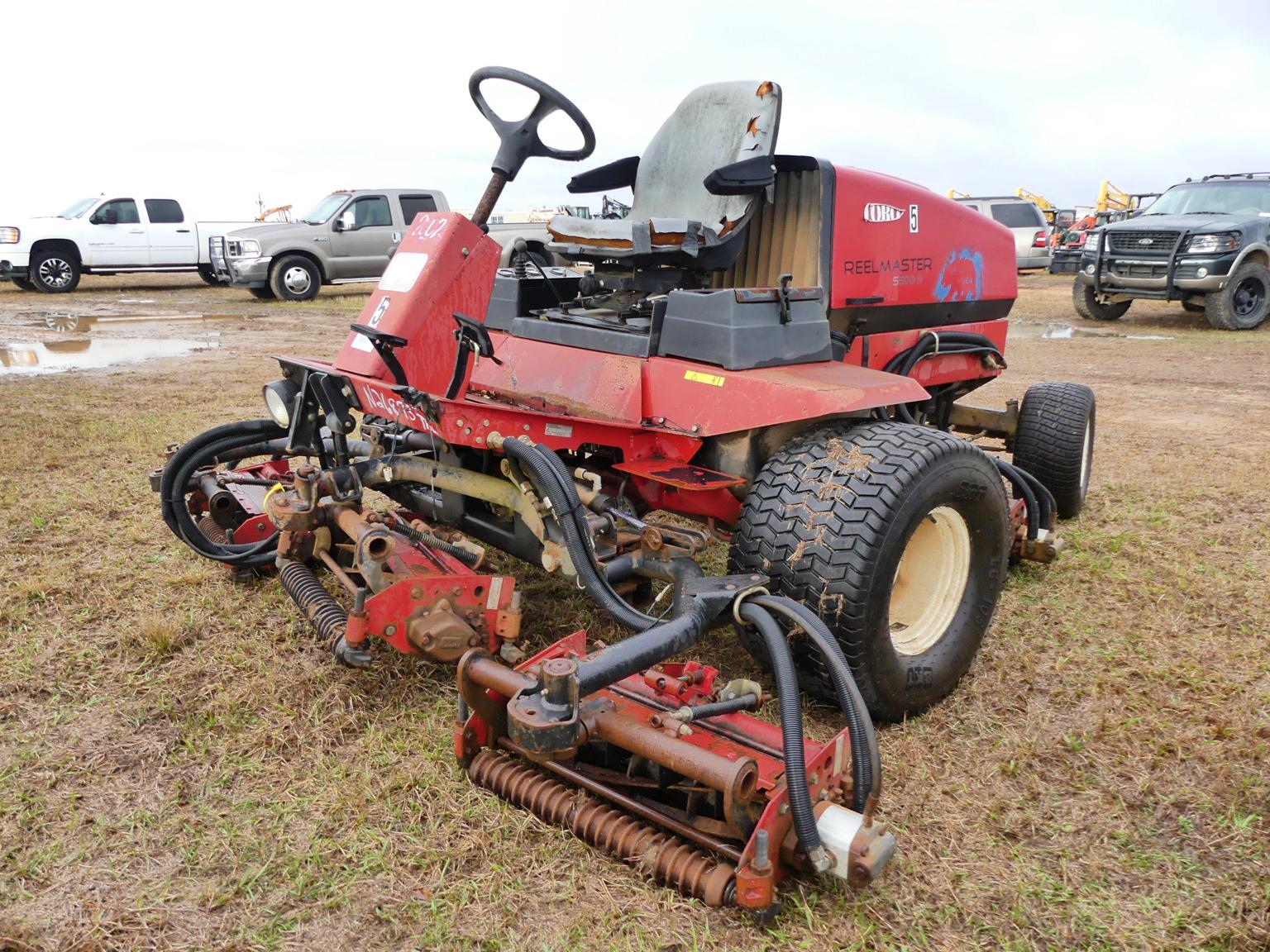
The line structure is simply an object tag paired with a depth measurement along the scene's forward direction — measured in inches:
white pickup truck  624.7
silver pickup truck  573.3
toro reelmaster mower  84.9
